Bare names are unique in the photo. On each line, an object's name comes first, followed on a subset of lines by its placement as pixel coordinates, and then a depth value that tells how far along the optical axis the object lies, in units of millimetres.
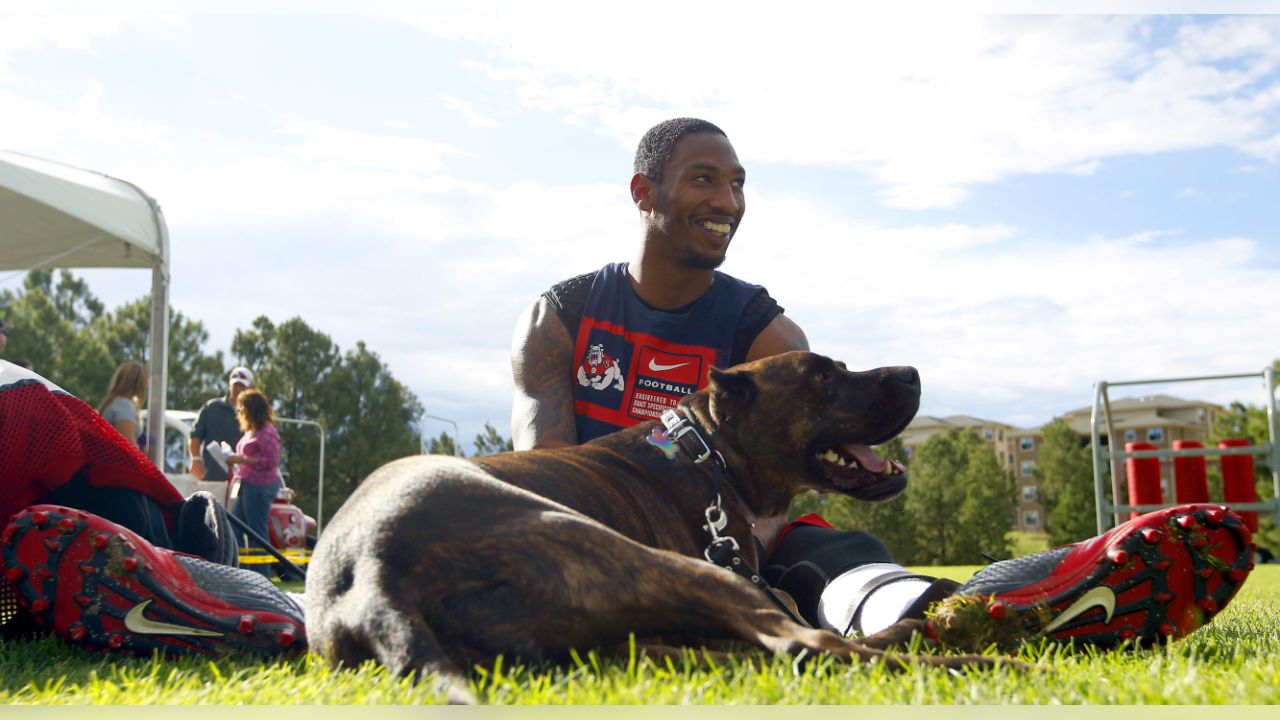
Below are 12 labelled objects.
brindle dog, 2385
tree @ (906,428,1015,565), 53688
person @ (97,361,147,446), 8844
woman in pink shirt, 10891
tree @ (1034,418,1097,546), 54969
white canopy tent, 8297
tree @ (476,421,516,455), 28391
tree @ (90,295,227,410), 47031
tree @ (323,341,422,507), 47969
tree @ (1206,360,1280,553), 28922
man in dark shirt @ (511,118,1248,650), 3904
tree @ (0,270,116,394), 42656
